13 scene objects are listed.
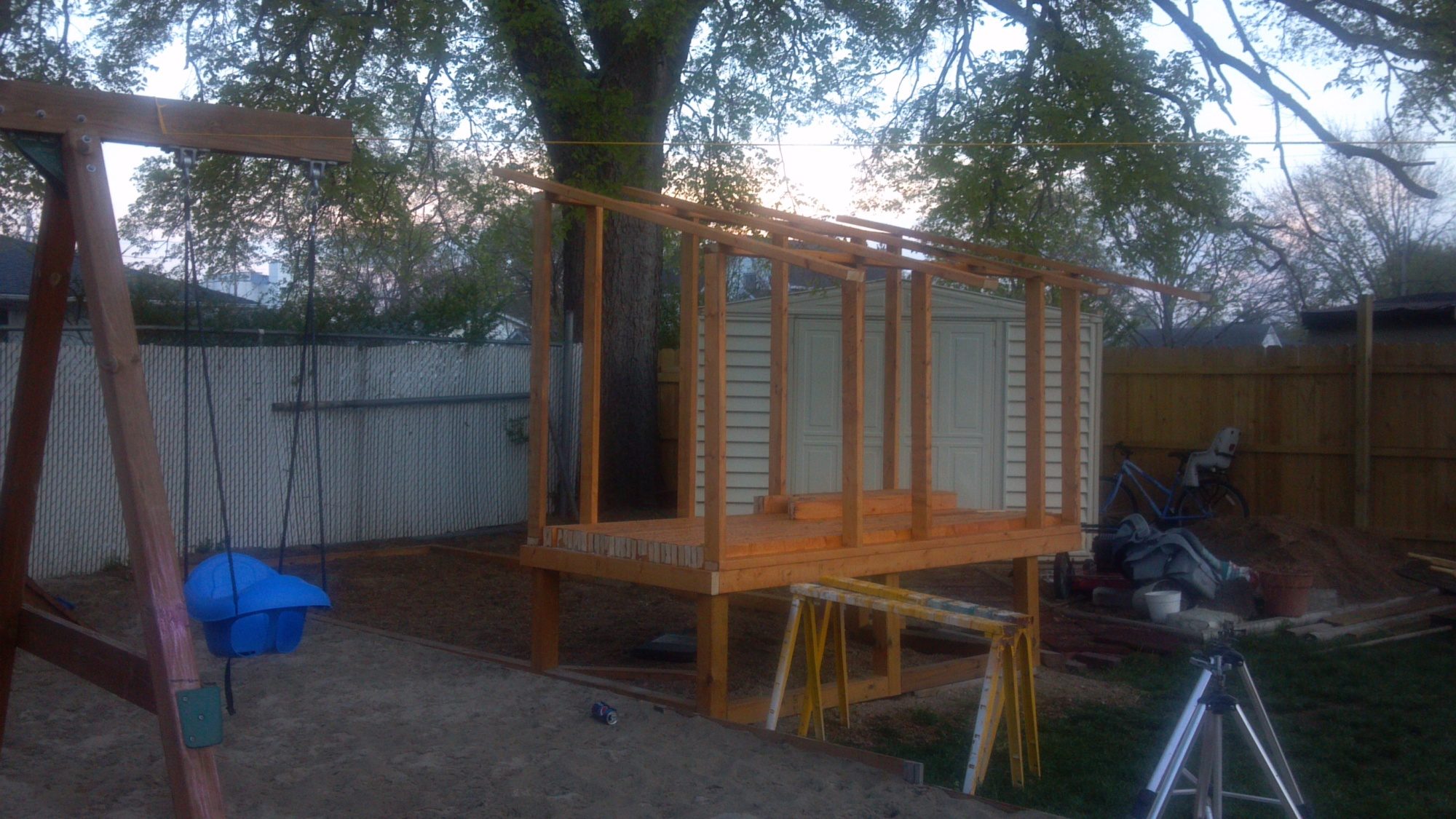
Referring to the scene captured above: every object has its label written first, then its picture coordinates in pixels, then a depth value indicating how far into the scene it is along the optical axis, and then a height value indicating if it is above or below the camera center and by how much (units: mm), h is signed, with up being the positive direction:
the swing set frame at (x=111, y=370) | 3301 +112
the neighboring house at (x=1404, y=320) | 11773 +994
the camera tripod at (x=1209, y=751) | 3486 -1050
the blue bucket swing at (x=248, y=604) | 4359 -755
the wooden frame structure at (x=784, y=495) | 5156 -459
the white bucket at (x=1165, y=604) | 7977 -1319
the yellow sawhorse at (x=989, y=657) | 4496 -1020
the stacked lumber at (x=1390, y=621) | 7793 -1449
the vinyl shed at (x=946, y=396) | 10039 +119
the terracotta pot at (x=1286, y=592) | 7938 -1238
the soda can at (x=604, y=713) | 5105 -1349
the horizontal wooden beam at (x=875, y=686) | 5496 -1467
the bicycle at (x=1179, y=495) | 11039 -830
